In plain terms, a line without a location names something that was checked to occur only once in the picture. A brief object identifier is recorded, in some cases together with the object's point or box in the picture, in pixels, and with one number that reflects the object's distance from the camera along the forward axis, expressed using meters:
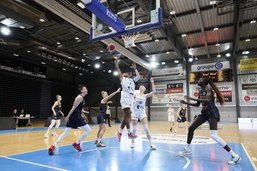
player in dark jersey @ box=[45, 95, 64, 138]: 10.11
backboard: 6.48
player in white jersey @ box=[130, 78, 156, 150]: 6.80
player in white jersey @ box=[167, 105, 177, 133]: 12.99
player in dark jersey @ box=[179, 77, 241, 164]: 5.05
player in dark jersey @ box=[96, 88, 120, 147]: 7.08
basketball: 6.42
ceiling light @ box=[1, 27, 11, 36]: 14.27
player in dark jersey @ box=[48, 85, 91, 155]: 5.91
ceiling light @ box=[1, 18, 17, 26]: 13.14
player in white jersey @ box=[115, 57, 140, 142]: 6.28
